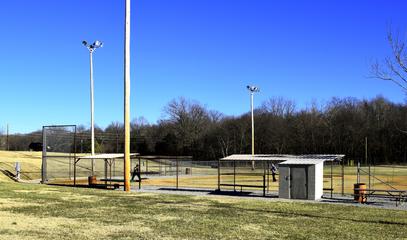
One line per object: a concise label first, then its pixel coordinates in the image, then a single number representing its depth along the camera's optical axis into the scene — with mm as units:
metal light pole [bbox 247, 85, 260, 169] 71500
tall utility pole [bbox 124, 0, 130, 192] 28125
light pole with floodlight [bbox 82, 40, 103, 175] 45853
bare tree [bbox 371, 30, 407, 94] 14791
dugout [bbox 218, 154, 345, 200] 25516
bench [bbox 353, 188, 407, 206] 23288
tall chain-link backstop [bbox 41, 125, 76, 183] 36909
